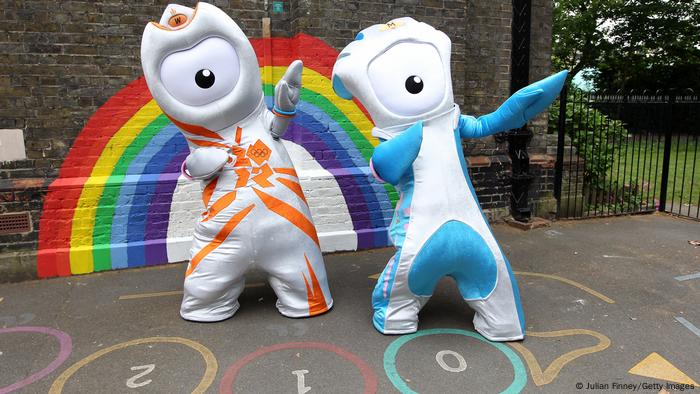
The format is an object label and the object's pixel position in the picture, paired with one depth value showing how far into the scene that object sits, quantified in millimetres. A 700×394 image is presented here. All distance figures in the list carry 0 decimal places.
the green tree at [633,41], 20188
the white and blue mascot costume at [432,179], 3264
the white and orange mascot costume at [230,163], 3438
